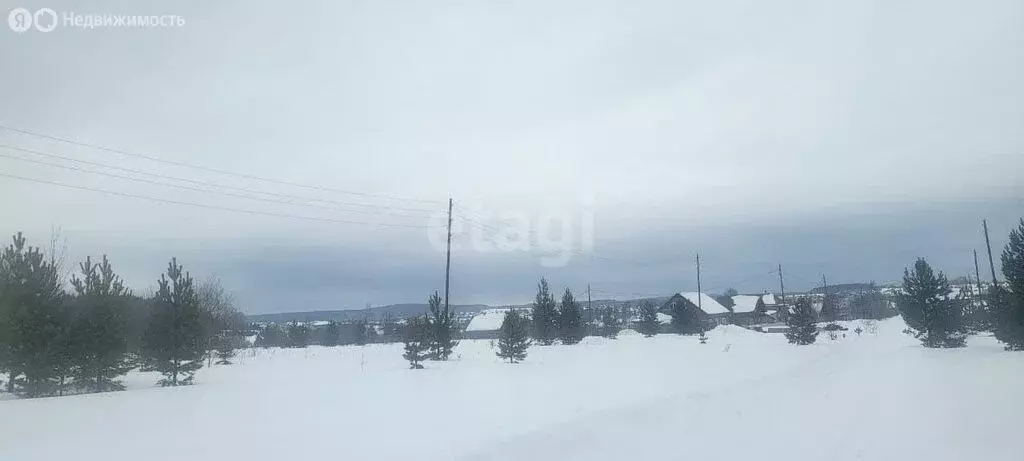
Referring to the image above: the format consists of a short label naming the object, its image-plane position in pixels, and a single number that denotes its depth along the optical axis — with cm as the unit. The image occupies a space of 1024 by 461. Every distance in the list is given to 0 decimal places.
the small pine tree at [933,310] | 3116
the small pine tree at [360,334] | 6323
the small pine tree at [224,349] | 3080
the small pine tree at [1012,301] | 2575
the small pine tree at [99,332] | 1781
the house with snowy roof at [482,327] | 8556
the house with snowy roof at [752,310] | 9081
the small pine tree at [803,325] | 3988
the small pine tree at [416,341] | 2491
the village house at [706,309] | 5938
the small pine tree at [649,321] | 5681
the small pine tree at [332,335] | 6419
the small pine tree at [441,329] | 2883
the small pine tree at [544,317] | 4525
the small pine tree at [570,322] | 4588
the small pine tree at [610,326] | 5890
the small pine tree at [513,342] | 2786
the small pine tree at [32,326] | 1642
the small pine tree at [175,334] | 1958
